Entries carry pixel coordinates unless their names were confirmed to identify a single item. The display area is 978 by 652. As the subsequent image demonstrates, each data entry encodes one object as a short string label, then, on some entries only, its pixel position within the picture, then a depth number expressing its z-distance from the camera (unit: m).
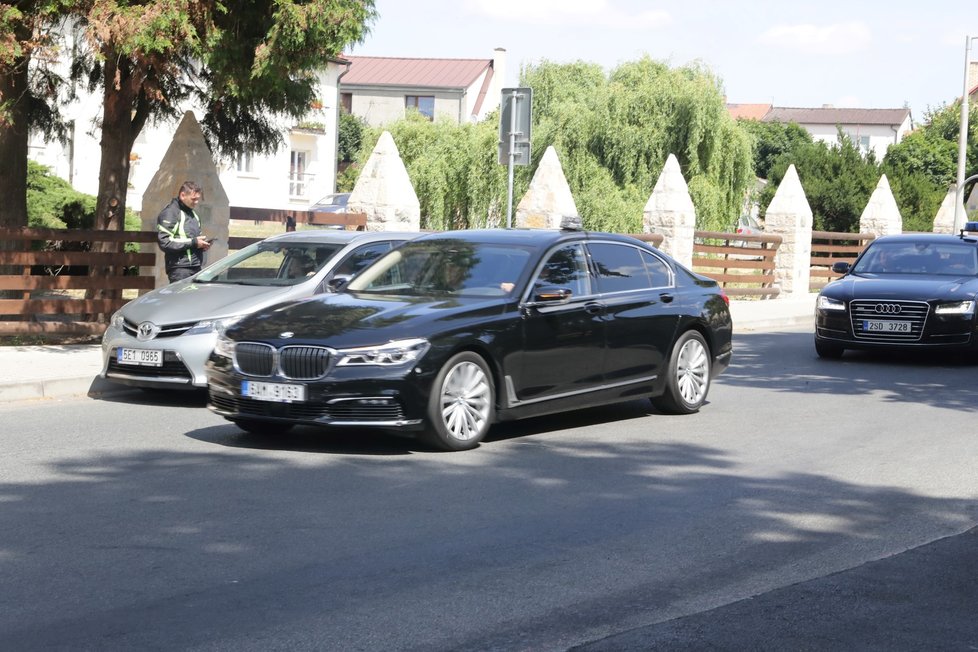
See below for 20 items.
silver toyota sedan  11.80
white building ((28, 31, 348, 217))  48.69
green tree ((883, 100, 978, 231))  49.00
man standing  14.90
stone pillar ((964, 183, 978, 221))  37.85
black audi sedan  16.48
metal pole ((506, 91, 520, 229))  19.58
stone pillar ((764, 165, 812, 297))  32.22
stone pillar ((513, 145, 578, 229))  25.97
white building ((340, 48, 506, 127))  85.31
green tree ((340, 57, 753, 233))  38.88
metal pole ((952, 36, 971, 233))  40.81
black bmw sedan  9.18
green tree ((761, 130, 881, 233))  46.06
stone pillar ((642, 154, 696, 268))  28.00
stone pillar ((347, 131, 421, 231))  20.28
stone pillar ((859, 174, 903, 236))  37.91
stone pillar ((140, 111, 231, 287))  17.98
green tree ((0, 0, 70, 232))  14.59
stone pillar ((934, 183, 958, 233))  43.28
